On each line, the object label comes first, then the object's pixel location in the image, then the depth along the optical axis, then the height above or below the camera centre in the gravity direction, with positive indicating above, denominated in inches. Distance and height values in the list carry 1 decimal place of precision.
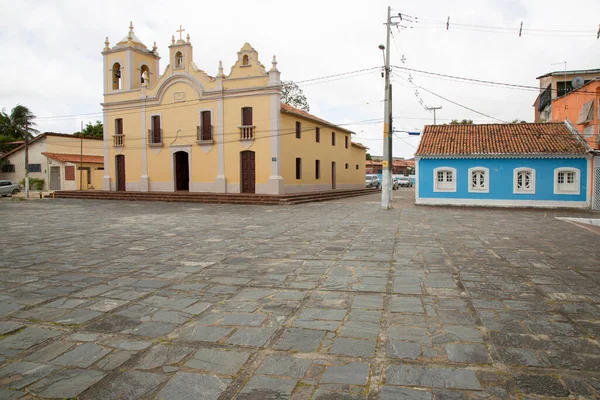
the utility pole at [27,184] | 1051.3 -0.6
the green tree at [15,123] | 1402.6 +217.4
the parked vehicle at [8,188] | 1144.6 -12.0
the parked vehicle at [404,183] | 2007.9 -4.7
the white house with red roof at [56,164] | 1258.6 +63.8
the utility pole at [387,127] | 677.9 +93.1
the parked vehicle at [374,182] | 1617.9 +0.7
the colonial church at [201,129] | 869.2 +126.7
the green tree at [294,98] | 1596.9 +336.1
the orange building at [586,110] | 719.1 +142.2
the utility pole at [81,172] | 1246.7 +35.7
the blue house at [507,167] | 716.7 +27.0
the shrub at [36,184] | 1280.8 -0.8
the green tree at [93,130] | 1670.8 +221.9
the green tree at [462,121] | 1673.2 +254.2
